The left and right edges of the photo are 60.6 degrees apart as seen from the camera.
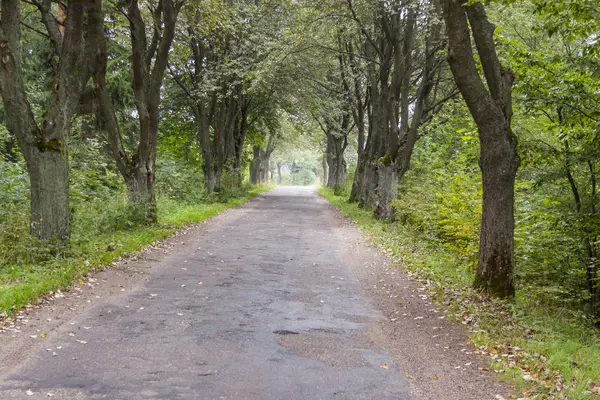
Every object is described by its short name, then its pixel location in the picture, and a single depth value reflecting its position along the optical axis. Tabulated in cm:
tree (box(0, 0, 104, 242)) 874
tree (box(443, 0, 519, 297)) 777
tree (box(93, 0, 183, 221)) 1375
